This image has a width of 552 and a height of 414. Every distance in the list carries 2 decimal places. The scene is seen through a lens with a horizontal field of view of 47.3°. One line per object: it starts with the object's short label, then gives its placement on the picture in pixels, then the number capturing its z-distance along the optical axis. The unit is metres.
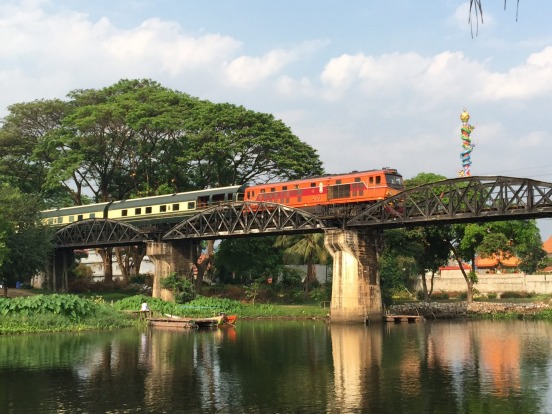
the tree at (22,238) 66.19
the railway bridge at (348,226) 48.28
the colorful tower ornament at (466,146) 79.44
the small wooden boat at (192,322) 54.17
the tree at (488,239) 68.94
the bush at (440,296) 82.94
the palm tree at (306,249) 74.56
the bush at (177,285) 69.19
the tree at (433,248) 69.56
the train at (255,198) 57.53
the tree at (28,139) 86.62
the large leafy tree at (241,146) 76.25
